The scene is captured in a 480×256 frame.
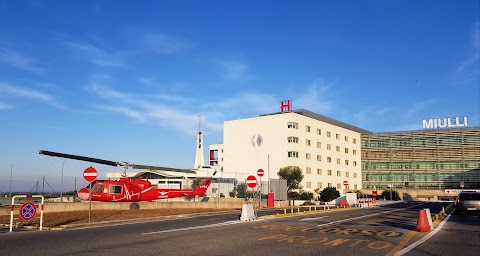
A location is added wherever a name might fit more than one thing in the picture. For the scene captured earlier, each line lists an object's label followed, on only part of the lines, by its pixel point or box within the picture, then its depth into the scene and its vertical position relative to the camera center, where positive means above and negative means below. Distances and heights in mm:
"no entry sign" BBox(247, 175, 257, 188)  26856 -527
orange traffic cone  15930 -1921
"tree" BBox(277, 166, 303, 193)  77375 -367
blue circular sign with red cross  16753 -1549
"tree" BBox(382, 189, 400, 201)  88081 -4525
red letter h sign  93750 +15844
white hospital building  84875 +6004
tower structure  134225 +6937
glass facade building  102250 +4030
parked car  25612 -1777
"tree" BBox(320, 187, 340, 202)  64688 -3325
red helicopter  29438 -1221
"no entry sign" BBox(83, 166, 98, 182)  20547 +40
